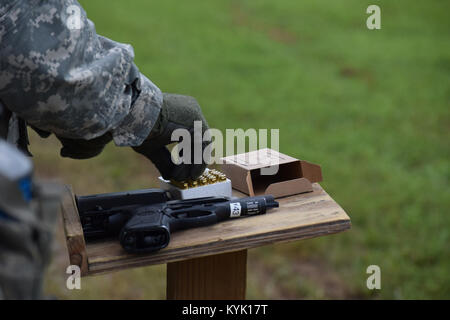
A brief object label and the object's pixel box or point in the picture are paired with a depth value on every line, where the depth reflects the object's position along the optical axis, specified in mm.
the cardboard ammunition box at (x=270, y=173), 2994
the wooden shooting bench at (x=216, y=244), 2800
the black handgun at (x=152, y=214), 2805
